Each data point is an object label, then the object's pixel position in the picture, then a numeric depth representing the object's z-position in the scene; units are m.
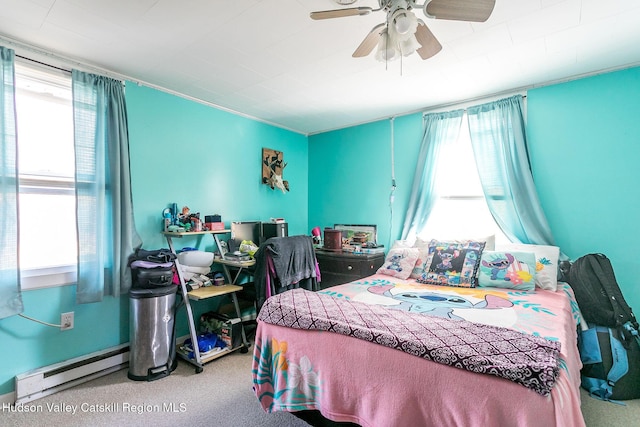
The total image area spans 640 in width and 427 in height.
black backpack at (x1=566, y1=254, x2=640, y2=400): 2.07
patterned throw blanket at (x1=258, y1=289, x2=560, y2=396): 1.06
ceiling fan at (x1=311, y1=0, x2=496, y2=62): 1.37
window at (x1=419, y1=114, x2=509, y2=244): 3.17
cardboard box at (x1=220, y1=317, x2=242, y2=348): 2.76
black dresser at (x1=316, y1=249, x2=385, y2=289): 3.34
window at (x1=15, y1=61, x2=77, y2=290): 2.20
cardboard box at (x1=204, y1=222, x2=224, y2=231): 3.06
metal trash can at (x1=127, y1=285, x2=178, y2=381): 2.34
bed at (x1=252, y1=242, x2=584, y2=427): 1.03
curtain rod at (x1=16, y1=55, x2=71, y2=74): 2.15
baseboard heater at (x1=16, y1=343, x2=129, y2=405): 2.06
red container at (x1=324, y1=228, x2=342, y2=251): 3.67
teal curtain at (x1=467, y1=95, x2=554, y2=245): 2.78
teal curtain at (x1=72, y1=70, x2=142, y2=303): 2.33
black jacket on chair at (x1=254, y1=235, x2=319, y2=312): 2.68
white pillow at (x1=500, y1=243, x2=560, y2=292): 2.37
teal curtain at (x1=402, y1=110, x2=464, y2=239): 3.29
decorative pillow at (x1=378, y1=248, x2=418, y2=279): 2.78
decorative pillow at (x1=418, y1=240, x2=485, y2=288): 2.48
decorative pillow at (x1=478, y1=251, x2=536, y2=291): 2.33
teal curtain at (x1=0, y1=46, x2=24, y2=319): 1.98
